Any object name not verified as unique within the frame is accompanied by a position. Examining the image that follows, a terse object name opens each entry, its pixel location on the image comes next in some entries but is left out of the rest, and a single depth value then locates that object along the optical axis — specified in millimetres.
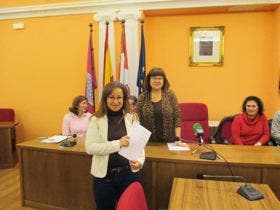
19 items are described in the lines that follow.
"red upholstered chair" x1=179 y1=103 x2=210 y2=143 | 3508
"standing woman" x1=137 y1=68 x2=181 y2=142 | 2518
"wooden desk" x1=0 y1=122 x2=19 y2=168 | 4137
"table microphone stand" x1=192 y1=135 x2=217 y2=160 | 2172
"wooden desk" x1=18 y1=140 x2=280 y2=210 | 2125
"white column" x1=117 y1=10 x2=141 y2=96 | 4011
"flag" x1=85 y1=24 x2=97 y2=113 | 4094
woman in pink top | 3385
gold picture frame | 4078
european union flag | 3924
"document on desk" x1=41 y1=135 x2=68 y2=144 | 2862
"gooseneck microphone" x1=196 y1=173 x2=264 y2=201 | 1505
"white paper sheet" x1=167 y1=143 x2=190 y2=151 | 2434
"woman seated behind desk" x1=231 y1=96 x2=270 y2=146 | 3036
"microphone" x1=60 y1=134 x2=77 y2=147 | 2701
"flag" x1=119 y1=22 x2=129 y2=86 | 3980
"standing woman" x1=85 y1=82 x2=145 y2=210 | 1811
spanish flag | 4039
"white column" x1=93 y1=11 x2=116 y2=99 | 4098
